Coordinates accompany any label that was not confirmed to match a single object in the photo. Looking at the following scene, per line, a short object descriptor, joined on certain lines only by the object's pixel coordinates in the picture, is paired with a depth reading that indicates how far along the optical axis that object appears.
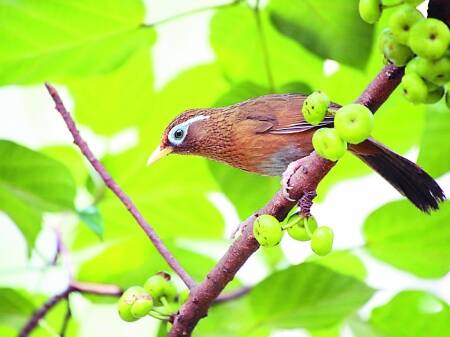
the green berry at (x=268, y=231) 2.60
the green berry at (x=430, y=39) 2.45
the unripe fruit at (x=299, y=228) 2.62
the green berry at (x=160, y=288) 2.80
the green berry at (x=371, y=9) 2.51
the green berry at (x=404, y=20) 2.47
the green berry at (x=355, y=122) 2.50
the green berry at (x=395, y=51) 2.49
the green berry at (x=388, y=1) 2.77
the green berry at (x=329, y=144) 2.51
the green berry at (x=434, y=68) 2.46
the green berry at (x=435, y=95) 2.49
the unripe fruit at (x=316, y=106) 2.54
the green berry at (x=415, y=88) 2.47
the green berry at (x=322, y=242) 2.60
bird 2.85
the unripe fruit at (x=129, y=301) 2.76
